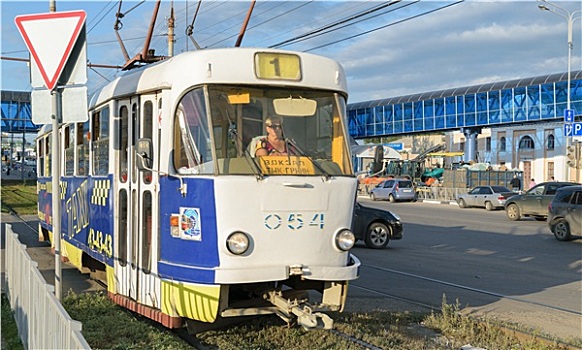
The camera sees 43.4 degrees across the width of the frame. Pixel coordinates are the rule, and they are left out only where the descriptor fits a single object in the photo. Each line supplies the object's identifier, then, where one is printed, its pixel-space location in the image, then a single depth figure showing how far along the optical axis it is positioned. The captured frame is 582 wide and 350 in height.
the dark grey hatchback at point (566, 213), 21.48
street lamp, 35.69
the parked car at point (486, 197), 37.00
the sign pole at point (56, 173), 6.98
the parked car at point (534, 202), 28.94
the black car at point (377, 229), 19.16
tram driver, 7.53
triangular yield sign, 6.81
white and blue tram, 7.18
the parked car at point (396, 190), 45.38
